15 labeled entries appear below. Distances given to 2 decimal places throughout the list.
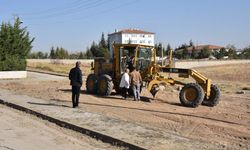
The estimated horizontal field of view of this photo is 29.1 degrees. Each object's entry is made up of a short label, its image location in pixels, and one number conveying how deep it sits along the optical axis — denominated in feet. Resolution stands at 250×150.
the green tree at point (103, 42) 468.75
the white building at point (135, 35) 498.28
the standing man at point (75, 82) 60.23
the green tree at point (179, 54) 491.80
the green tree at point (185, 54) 485.97
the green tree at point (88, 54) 459.81
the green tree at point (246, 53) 460.47
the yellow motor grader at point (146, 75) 69.00
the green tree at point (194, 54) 492.37
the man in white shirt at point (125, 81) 73.92
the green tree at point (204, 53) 476.54
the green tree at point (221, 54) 483.92
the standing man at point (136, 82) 71.97
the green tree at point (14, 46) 154.61
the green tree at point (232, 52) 475.31
